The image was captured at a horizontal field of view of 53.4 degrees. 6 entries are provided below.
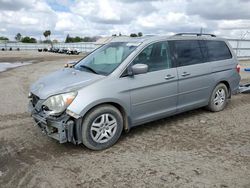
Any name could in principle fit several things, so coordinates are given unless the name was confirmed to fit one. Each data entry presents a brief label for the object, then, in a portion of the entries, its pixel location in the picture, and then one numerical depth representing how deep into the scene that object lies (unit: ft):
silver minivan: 12.36
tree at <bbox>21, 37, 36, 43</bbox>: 387.55
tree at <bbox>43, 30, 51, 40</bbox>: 406.09
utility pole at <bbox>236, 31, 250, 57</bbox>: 85.60
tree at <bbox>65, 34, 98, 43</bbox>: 360.07
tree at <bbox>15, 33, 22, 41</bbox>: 434.63
